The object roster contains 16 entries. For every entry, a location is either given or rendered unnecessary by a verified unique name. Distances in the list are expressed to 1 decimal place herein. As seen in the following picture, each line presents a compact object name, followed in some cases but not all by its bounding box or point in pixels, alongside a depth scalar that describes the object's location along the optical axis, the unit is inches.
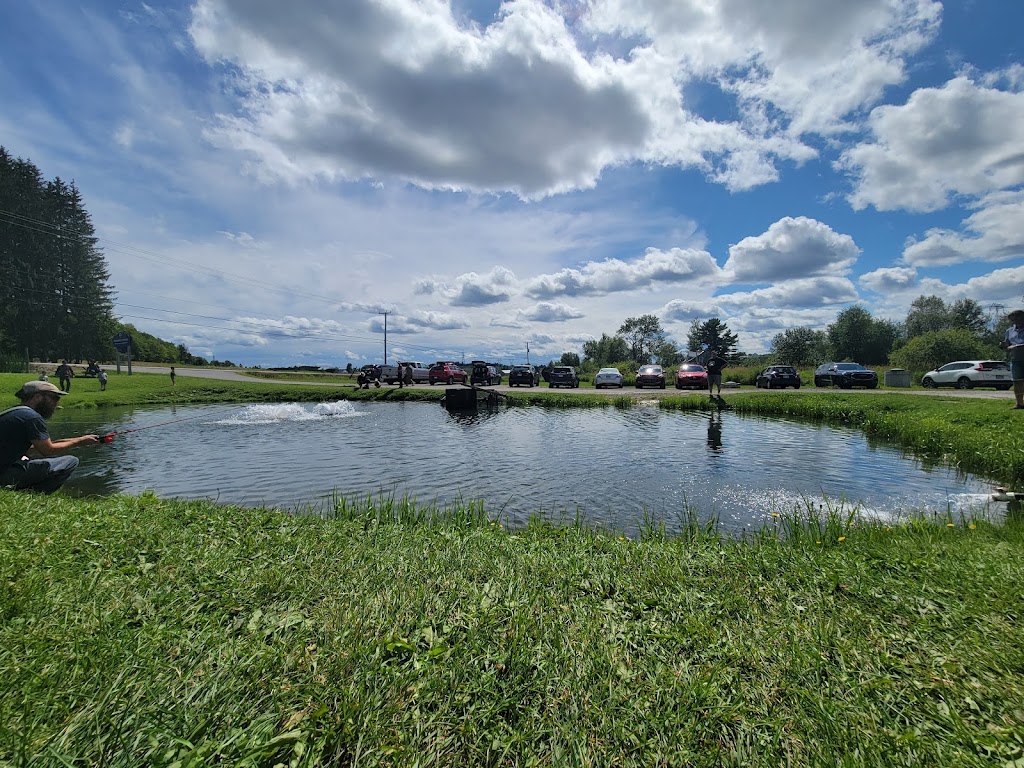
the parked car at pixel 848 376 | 1376.7
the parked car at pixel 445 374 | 2047.2
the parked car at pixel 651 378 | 1590.8
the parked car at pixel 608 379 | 1711.4
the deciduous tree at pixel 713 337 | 4682.6
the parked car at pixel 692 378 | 1496.1
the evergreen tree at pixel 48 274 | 2485.2
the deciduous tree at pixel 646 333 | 4370.1
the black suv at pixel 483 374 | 1861.5
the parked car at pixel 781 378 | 1565.0
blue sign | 1734.4
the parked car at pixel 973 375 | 1208.8
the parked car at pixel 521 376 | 1761.8
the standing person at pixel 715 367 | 1063.6
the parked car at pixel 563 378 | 1766.7
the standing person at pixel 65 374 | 1294.8
